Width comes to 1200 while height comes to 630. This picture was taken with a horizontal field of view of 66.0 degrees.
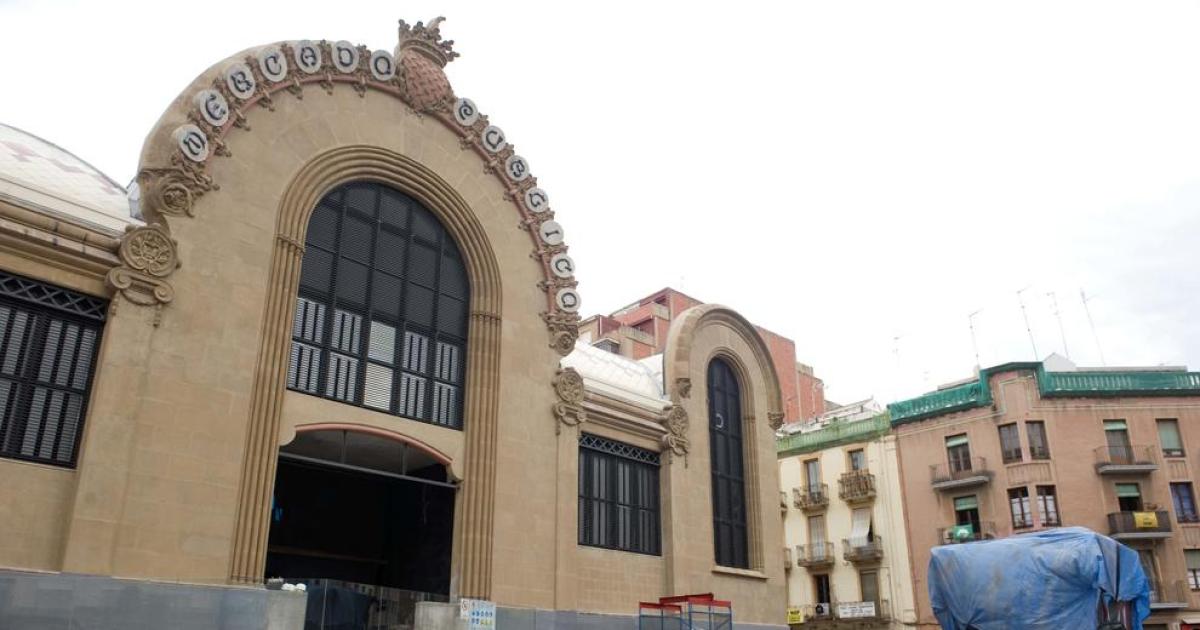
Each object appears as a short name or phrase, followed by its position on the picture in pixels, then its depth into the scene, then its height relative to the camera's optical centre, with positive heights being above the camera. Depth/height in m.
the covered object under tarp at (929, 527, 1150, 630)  19.36 +1.21
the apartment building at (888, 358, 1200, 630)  42.19 +7.97
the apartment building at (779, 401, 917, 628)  47.53 +5.84
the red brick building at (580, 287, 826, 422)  64.44 +20.28
